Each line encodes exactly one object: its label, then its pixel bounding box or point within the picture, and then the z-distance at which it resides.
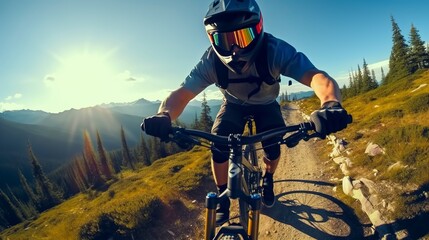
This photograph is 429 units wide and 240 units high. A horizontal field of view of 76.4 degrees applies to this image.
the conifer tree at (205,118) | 67.31
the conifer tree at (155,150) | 93.88
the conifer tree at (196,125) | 79.19
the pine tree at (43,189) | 86.44
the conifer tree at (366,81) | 77.53
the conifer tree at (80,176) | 111.56
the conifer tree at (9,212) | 84.75
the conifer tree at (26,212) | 94.06
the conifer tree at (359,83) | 85.43
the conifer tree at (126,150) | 108.26
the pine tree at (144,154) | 101.74
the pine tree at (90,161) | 103.44
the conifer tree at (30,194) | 95.34
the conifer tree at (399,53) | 65.88
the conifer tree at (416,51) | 64.44
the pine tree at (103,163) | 101.09
